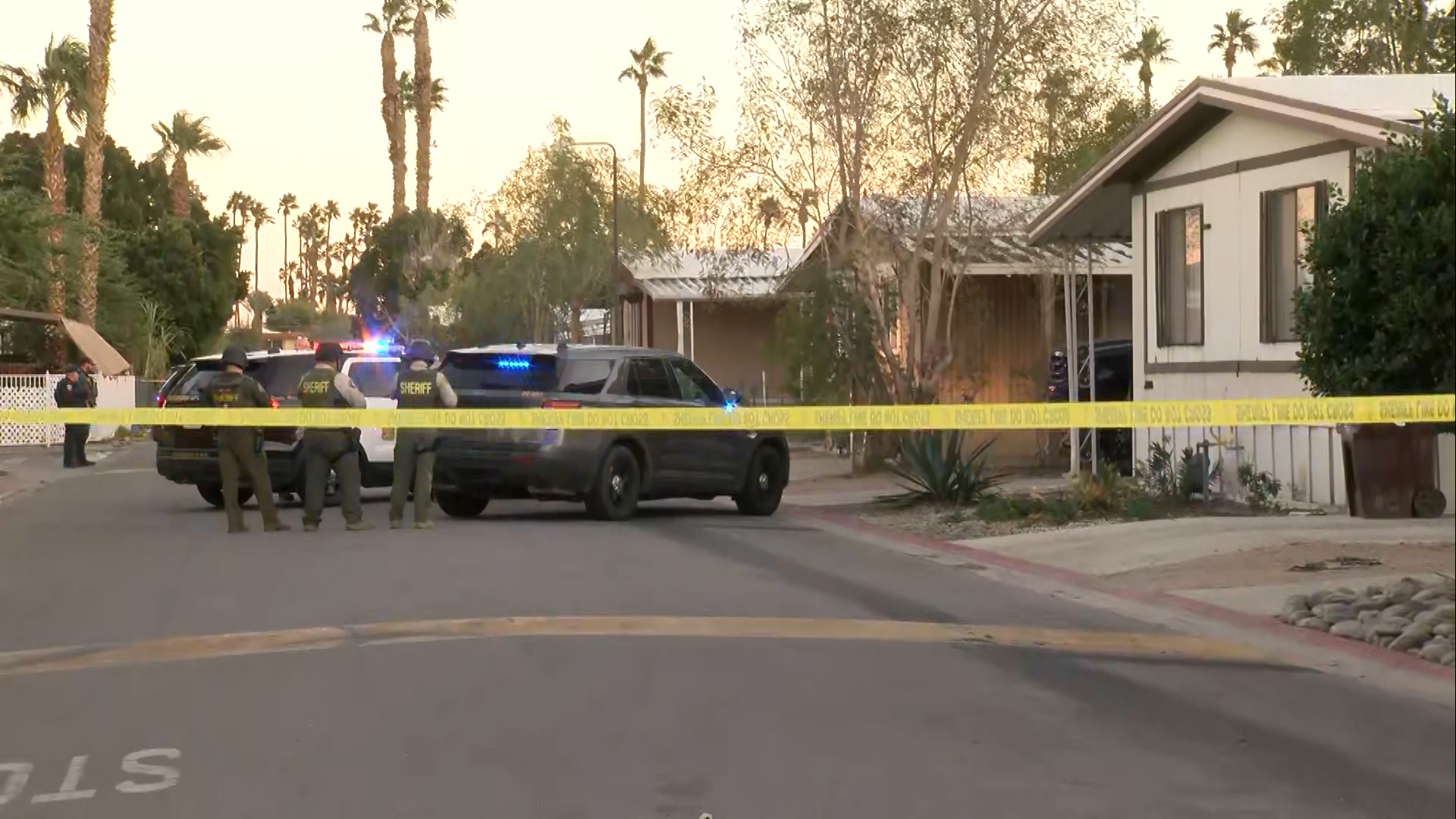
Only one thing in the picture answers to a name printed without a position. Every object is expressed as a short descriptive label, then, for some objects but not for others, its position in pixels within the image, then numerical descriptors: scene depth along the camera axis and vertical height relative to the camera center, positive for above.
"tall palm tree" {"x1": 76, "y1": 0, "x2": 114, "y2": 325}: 46.38 +8.26
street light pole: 44.94 +4.46
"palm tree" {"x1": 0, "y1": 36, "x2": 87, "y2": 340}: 50.38 +9.64
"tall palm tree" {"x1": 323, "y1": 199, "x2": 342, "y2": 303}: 144.75 +16.02
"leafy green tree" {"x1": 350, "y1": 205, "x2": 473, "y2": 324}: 71.88 +6.97
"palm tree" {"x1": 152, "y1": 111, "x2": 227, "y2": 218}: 71.44 +11.39
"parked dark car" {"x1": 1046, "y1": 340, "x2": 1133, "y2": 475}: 26.69 +0.74
